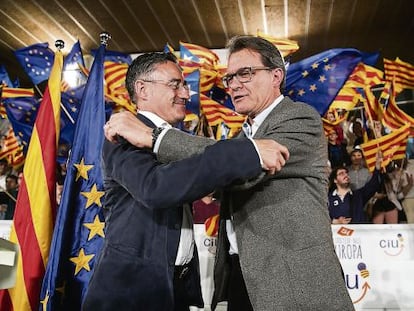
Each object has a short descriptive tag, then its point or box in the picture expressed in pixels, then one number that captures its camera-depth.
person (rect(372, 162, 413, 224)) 3.71
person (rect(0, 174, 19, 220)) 4.38
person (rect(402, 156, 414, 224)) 3.84
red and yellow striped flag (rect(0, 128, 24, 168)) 4.91
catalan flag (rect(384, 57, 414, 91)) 4.55
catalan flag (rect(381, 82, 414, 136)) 4.16
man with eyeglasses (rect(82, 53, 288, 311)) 1.24
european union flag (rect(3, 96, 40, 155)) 4.34
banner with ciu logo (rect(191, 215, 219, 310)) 2.70
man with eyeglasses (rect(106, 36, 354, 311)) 1.28
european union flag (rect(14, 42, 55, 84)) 4.29
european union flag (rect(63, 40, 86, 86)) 4.02
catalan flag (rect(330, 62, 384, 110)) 4.53
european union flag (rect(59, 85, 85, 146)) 3.96
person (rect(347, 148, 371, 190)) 3.93
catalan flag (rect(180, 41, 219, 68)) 4.63
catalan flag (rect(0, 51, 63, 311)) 2.58
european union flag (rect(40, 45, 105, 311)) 2.53
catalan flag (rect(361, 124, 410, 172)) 3.85
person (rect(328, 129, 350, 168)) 4.13
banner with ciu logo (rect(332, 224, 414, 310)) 2.57
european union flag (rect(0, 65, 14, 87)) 5.46
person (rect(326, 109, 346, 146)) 4.34
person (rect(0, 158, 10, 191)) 4.83
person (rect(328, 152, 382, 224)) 3.62
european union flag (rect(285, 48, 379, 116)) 4.21
